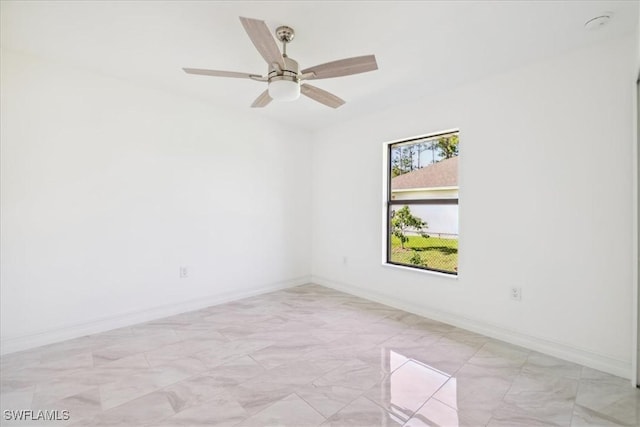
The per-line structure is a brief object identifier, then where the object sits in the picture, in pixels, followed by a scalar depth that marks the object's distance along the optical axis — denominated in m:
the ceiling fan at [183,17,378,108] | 1.85
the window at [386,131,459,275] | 3.17
